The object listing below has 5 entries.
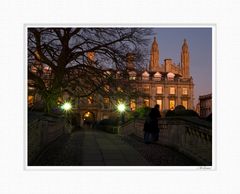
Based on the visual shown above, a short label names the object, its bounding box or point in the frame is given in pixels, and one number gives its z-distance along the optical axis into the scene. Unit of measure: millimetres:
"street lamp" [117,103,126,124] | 11406
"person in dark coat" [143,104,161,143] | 10539
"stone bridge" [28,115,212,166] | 8031
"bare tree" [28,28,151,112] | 10484
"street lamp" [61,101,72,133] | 14102
